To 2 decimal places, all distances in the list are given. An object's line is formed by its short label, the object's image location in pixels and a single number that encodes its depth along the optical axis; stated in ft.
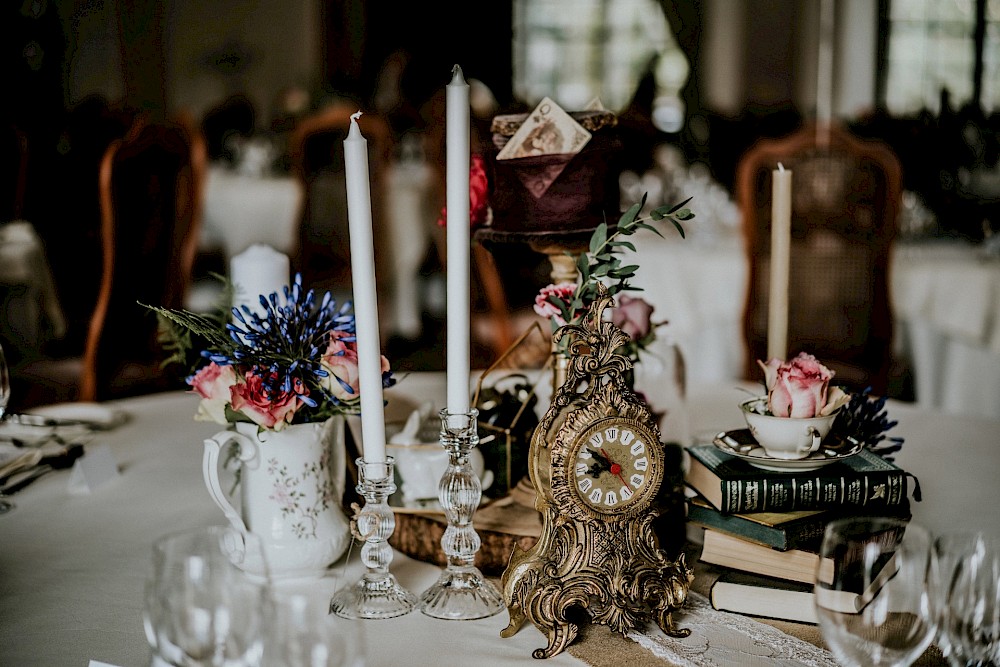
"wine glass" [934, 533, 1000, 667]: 2.02
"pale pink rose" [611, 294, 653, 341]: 3.43
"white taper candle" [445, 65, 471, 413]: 2.49
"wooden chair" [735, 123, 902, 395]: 7.74
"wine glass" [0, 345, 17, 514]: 3.53
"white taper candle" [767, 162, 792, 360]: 3.22
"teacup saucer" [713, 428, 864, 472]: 2.77
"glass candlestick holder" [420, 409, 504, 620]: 2.60
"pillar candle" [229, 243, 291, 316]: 3.48
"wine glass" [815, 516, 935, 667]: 1.96
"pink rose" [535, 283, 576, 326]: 2.69
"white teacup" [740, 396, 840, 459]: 2.78
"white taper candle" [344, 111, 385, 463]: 2.47
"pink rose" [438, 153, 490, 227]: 3.24
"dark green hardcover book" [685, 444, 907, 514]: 2.74
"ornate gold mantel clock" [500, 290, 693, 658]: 2.49
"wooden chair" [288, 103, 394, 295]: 10.00
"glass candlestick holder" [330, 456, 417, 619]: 2.59
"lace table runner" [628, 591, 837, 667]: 2.41
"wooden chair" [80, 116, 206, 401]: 6.71
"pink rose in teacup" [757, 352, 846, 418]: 2.78
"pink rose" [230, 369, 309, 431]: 2.64
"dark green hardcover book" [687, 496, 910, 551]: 2.65
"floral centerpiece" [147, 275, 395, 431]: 2.68
